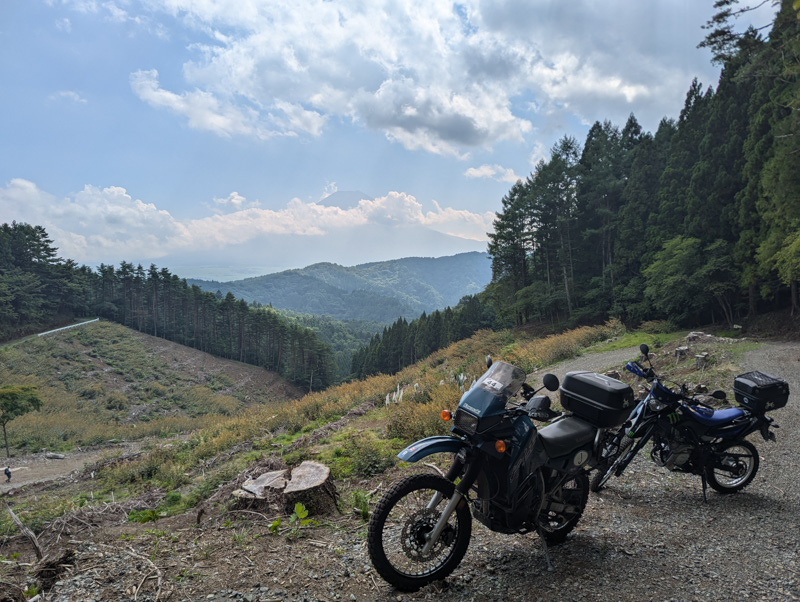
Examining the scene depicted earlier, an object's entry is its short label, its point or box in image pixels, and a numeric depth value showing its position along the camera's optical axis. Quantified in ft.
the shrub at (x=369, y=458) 19.69
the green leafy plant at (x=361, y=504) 13.91
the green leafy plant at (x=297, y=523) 12.57
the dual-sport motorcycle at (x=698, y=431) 13.51
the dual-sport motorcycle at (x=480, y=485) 9.01
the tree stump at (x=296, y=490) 14.57
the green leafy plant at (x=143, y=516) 17.39
